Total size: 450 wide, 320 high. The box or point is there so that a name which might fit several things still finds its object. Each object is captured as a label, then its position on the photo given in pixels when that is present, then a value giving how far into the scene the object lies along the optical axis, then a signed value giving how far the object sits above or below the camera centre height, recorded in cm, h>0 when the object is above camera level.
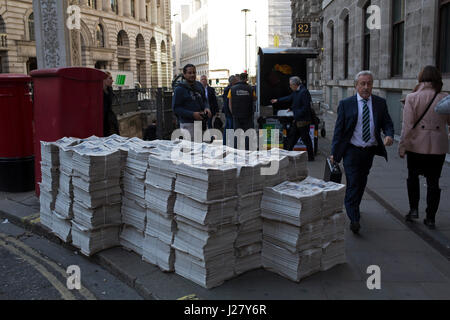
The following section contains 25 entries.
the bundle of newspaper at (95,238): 473 -143
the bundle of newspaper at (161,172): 402 -65
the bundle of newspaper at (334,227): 416 -119
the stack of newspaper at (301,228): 389 -114
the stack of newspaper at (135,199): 448 -99
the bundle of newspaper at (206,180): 368 -67
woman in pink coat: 534 -46
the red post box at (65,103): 632 -4
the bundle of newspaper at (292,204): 383 -91
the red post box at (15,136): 771 -60
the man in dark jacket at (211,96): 1167 +3
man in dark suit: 523 -44
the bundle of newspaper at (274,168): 411 -64
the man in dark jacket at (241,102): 1071 -12
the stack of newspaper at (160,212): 407 -101
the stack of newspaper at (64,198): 496 -108
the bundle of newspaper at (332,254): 417 -145
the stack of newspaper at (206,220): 372 -100
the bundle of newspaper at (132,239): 462 -141
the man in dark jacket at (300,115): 996 -41
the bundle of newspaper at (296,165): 457 -68
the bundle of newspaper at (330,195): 408 -88
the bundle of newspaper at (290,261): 396 -143
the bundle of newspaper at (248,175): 392 -66
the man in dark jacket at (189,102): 745 -7
